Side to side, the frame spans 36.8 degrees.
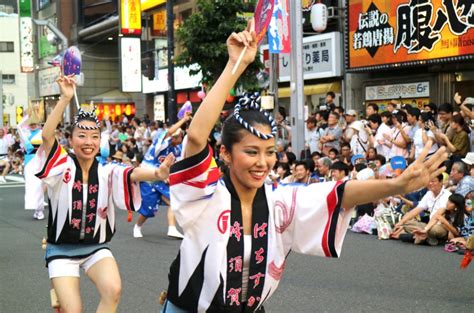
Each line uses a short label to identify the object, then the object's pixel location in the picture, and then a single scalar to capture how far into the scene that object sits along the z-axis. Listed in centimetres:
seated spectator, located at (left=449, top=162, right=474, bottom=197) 910
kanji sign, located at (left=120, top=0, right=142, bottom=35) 3034
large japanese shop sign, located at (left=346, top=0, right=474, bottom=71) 1476
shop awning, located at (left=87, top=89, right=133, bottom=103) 3879
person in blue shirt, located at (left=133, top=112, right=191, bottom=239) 1009
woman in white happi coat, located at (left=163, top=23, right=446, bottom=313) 293
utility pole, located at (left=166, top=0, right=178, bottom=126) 2064
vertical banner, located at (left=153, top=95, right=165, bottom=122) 2661
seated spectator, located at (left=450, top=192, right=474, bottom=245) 877
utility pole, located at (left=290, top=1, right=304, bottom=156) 1472
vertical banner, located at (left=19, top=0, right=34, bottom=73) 4689
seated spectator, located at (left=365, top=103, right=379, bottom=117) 1311
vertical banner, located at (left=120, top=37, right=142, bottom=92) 3072
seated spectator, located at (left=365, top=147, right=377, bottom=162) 1177
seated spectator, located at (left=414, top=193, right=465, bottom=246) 908
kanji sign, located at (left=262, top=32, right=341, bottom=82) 1941
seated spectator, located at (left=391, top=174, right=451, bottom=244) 945
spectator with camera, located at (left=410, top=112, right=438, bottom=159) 1093
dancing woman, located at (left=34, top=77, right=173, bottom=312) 483
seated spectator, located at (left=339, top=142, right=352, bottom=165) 1259
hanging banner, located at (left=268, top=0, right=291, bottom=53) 1430
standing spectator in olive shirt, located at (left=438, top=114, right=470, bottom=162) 1091
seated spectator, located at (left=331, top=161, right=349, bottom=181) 1106
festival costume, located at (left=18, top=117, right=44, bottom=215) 1284
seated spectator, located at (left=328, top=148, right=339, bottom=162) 1279
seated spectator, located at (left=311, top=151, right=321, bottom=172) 1245
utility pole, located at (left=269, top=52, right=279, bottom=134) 1572
